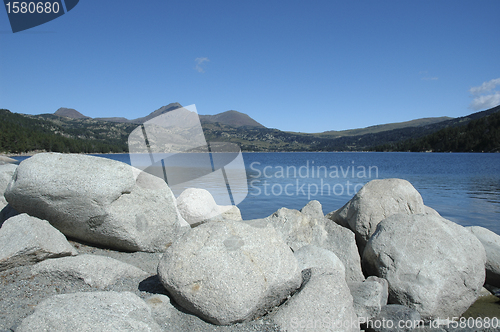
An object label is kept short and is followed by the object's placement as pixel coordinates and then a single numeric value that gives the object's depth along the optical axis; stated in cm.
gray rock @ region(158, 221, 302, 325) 436
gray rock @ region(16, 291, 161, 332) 354
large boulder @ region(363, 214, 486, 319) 621
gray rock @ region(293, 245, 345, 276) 627
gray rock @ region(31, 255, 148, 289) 518
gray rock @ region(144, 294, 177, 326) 438
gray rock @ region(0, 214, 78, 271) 535
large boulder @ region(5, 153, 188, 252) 640
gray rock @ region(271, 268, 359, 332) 438
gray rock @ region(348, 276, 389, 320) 541
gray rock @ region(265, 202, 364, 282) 743
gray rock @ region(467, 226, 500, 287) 795
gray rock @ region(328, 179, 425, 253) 862
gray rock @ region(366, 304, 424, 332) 539
